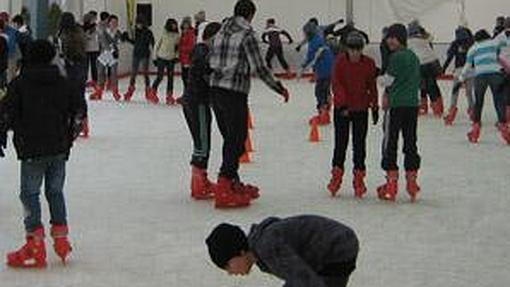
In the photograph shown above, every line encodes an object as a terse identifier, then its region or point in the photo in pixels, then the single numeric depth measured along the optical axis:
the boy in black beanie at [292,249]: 3.45
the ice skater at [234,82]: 8.31
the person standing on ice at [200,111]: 8.61
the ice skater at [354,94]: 8.70
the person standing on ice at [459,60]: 14.89
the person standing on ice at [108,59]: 18.05
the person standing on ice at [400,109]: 8.66
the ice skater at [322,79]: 14.55
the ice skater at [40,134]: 6.16
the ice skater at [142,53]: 18.45
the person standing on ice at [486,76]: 12.71
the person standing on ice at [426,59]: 15.05
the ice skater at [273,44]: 26.17
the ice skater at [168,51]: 17.77
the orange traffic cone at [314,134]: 13.20
